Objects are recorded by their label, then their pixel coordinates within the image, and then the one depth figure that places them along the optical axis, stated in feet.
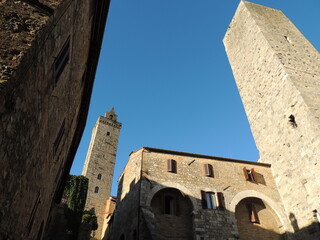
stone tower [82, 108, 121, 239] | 104.17
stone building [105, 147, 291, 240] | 39.96
